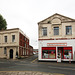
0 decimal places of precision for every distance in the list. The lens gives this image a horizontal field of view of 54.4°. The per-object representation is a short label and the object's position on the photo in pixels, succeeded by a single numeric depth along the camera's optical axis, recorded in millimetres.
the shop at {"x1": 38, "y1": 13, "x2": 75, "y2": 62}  14354
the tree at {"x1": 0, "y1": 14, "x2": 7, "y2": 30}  27588
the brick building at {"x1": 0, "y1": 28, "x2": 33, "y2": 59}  19894
